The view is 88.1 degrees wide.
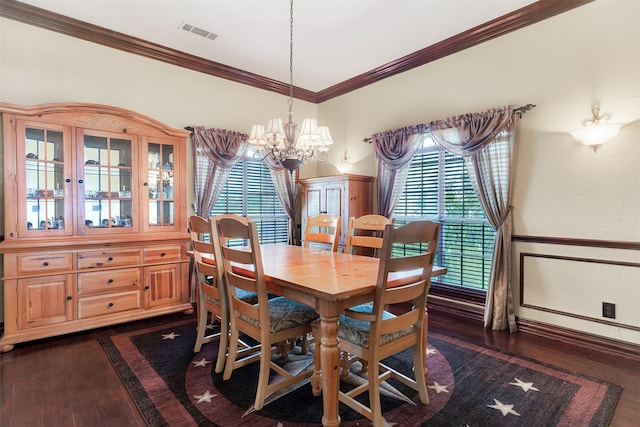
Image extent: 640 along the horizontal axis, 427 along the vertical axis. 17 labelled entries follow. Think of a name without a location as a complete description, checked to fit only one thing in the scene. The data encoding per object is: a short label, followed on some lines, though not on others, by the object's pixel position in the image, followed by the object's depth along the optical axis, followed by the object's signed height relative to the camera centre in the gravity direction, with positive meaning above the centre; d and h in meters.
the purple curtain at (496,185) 3.11 +0.18
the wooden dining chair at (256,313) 1.86 -0.69
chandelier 2.66 +0.51
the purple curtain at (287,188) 4.73 +0.20
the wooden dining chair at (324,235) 3.01 -0.28
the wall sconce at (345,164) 4.72 +0.55
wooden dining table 1.64 -0.45
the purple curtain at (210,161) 4.00 +0.51
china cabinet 2.71 -0.17
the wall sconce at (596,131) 2.59 +0.58
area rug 1.80 -1.18
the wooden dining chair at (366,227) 2.74 -0.21
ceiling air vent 3.28 +1.74
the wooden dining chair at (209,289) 2.17 -0.63
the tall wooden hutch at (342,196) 4.14 +0.08
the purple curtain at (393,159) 3.88 +0.54
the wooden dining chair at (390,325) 1.64 -0.68
